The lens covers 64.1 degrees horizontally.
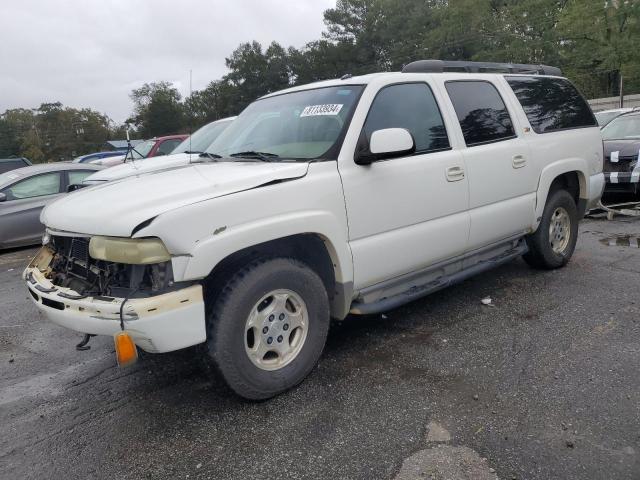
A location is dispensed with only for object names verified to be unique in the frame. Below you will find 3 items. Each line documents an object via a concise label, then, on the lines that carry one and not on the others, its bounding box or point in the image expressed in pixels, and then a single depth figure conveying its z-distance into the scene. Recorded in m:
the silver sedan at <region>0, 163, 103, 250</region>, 8.20
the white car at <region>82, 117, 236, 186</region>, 6.96
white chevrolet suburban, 2.62
